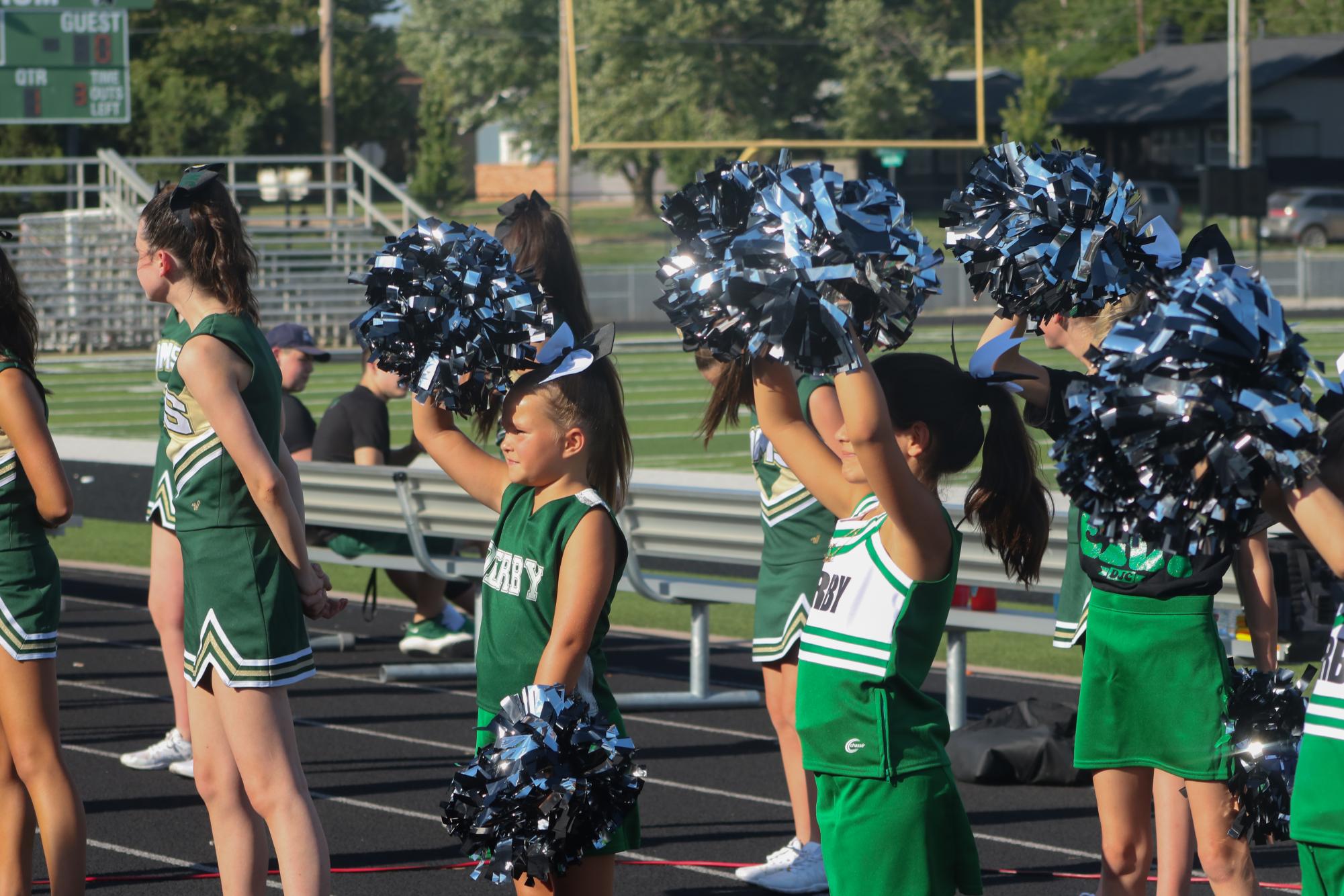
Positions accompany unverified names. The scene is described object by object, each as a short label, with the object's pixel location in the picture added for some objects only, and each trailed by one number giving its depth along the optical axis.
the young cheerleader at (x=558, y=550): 6.02
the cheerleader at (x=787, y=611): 9.05
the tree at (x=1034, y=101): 89.00
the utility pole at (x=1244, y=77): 73.56
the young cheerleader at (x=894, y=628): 5.86
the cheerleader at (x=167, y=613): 10.67
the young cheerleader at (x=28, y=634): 7.29
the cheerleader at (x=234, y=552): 6.99
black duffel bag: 11.22
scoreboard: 51.66
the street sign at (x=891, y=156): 70.00
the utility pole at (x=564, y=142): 67.25
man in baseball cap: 13.62
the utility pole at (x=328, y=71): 75.50
